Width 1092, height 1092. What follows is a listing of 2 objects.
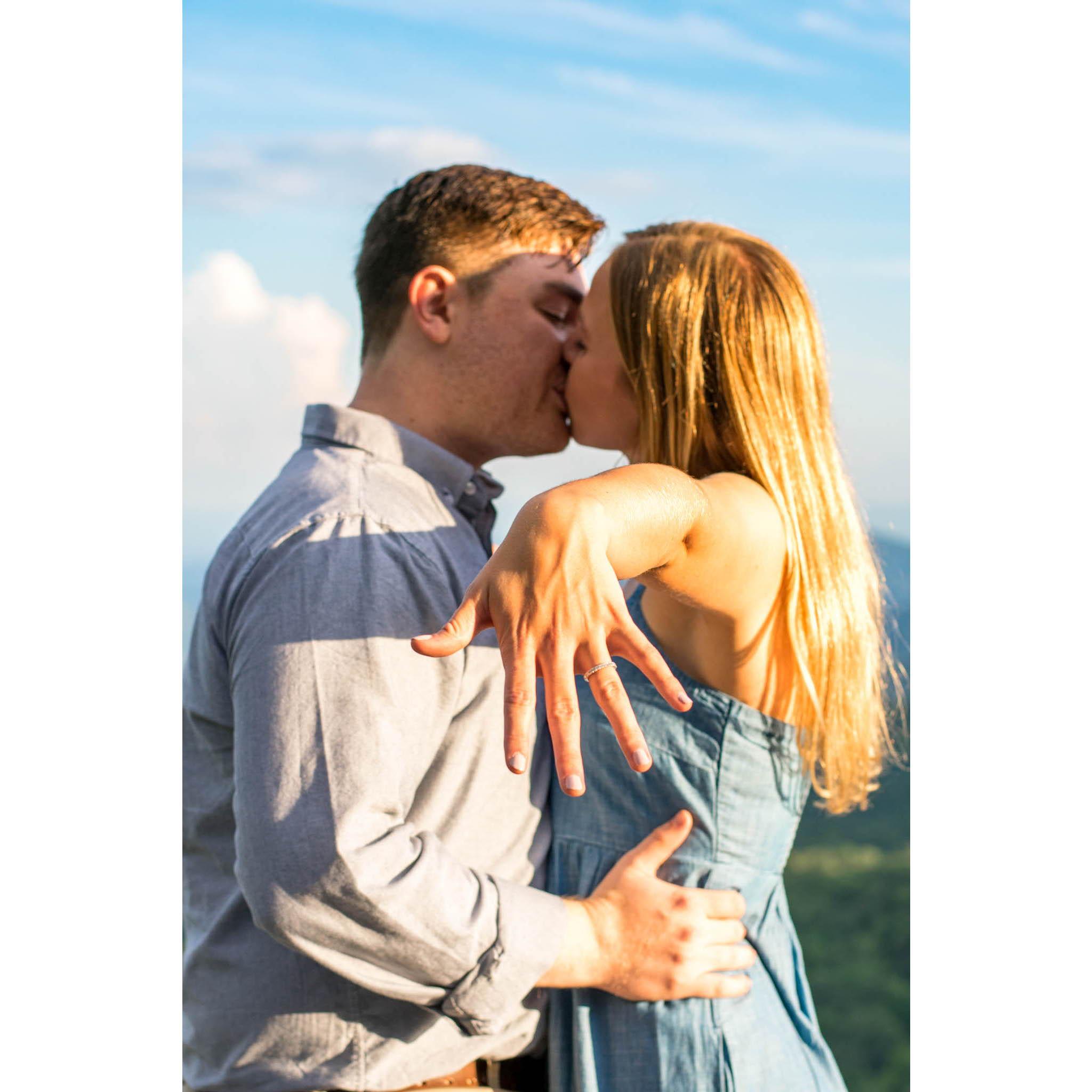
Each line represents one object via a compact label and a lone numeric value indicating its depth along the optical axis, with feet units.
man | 5.64
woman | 6.42
